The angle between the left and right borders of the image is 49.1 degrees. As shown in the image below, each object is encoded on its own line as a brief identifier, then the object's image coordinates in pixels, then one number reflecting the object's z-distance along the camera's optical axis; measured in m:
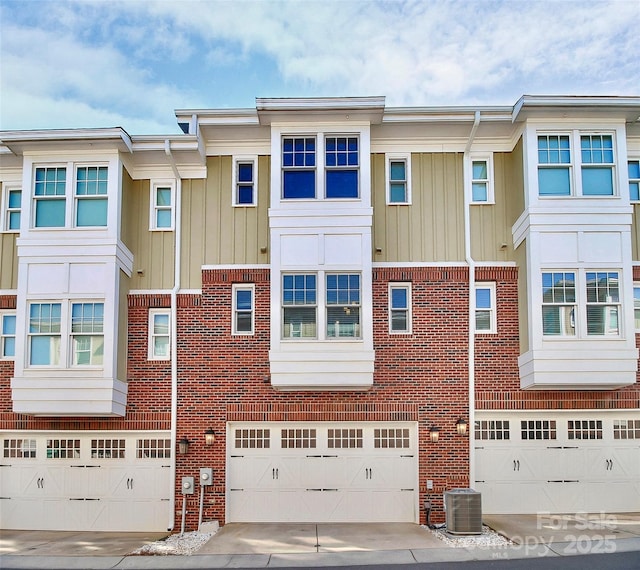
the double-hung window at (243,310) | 13.78
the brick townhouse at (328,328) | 12.95
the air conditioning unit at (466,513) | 11.80
